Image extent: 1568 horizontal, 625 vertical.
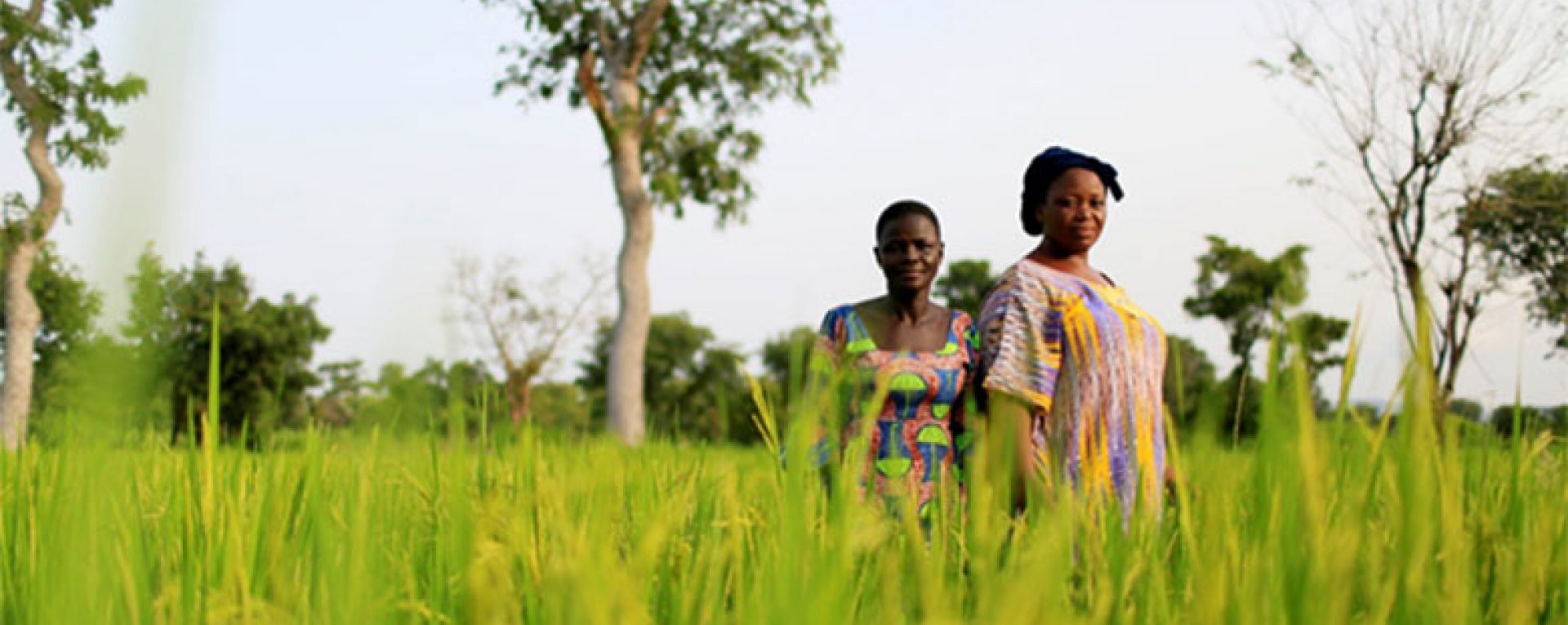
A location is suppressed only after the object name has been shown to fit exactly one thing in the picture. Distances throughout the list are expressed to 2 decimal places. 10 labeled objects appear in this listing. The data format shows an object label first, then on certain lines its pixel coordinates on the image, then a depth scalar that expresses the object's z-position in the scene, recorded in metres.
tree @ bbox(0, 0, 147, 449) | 15.08
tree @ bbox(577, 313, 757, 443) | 42.19
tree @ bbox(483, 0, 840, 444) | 17.14
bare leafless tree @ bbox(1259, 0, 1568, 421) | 14.75
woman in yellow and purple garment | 2.58
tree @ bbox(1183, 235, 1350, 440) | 28.17
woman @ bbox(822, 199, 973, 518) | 2.96
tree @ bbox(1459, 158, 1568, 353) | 15.60
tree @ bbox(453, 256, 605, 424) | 23.12
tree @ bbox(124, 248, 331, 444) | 27.84
